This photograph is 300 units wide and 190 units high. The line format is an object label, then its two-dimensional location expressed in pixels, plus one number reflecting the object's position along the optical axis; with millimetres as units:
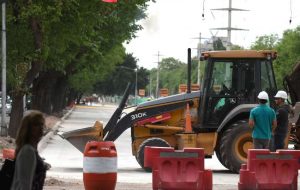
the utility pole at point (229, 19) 71981
